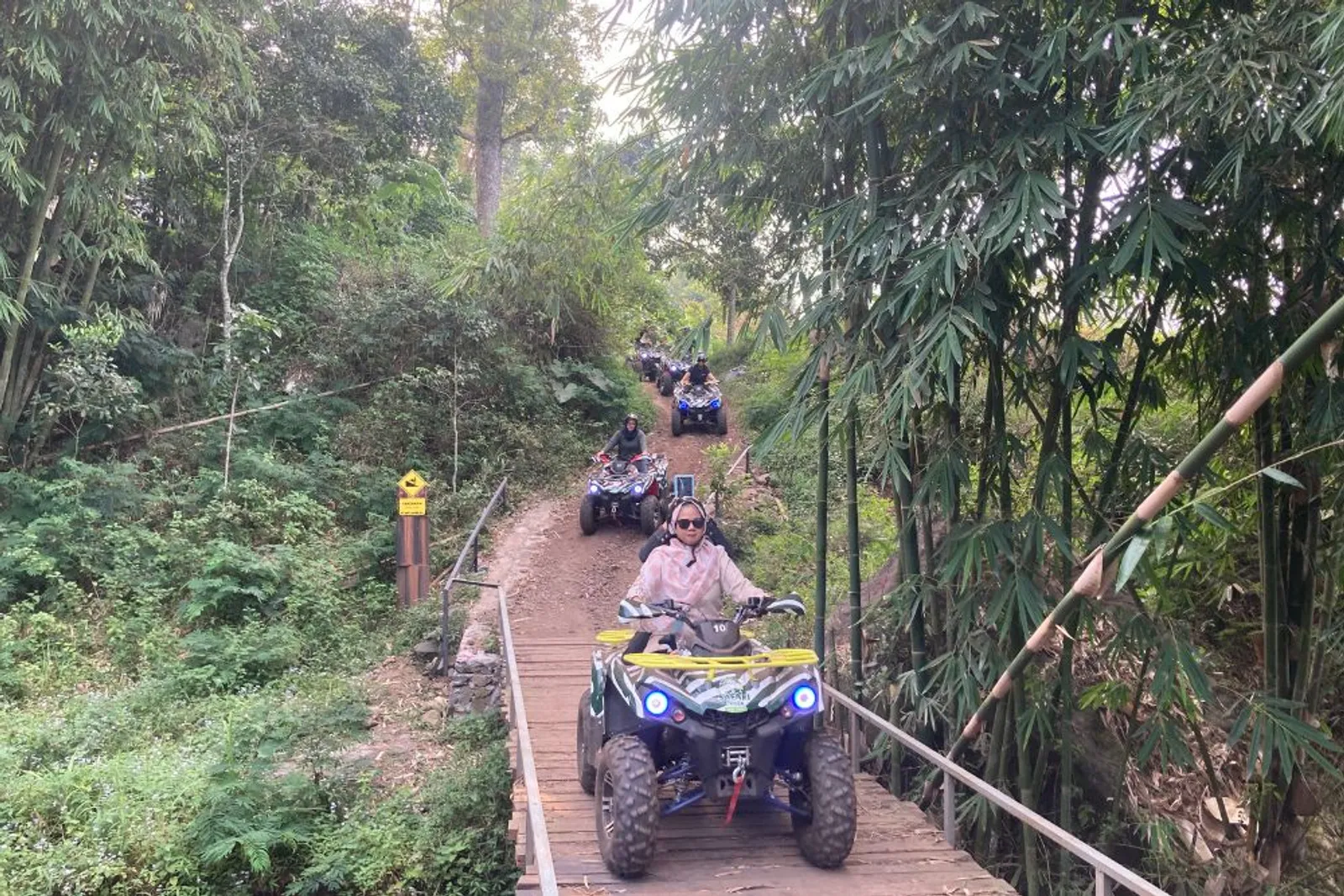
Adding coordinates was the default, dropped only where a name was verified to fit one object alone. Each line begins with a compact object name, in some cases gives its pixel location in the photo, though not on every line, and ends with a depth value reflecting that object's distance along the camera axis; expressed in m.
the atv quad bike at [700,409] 15.29
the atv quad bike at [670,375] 19.64
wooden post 9.04
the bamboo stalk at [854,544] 4.59
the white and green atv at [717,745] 3.50
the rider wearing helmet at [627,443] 11.19
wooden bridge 3.44
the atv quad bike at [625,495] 10.70
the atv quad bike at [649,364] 21.59
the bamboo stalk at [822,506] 4.36
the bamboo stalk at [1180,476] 2.21
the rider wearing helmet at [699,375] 15.62
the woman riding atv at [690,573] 4.41
